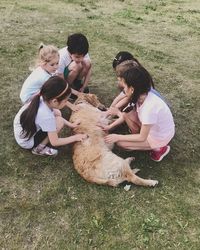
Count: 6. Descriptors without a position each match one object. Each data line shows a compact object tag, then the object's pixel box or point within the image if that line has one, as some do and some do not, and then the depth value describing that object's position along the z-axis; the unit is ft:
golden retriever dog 7.87
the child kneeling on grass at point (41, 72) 9.17
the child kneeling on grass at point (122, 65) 8.67
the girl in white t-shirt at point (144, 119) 7.91
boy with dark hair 9.86
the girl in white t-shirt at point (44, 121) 8.09
